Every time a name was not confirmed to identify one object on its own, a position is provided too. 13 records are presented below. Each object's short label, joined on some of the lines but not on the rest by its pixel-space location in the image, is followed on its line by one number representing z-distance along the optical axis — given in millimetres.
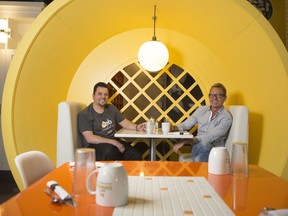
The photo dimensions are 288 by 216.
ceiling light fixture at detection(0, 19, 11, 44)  2529
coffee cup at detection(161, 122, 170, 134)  1911
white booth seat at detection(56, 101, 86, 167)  1901
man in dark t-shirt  1961
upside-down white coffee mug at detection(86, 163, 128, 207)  606
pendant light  2180
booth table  1808
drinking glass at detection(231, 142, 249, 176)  835
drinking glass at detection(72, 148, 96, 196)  681
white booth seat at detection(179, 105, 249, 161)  1883
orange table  593
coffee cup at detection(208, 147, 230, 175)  886
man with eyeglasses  1910
